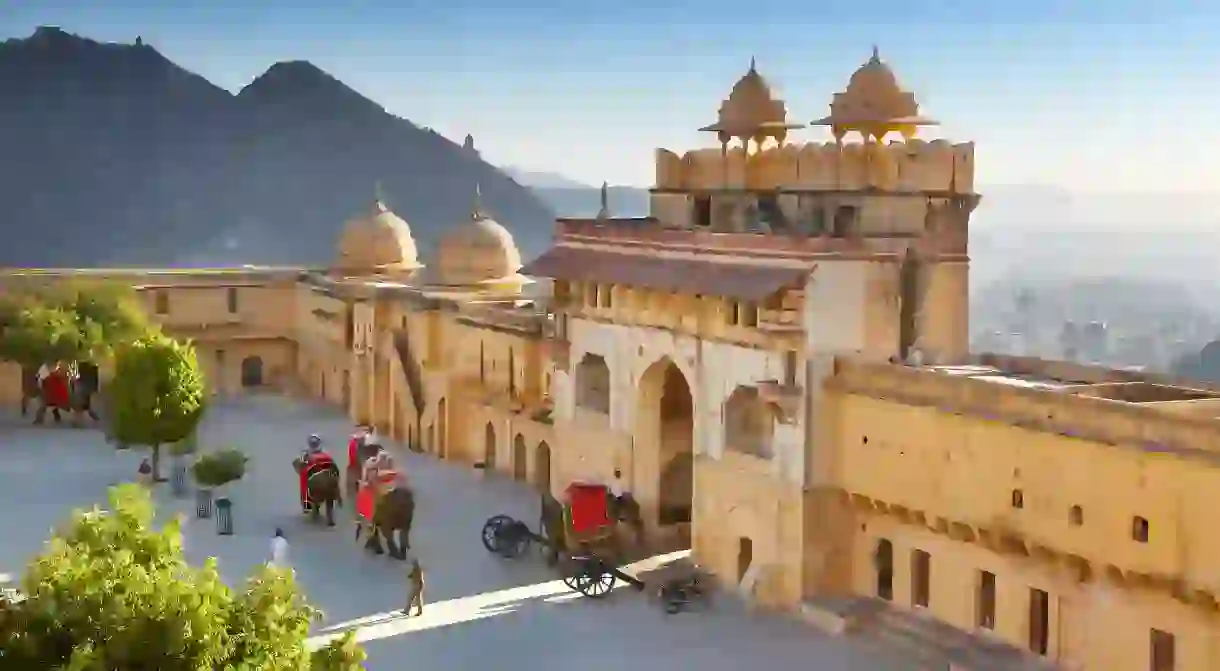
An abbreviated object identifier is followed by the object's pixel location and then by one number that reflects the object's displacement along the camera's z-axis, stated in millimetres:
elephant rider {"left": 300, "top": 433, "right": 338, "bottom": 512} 31312
